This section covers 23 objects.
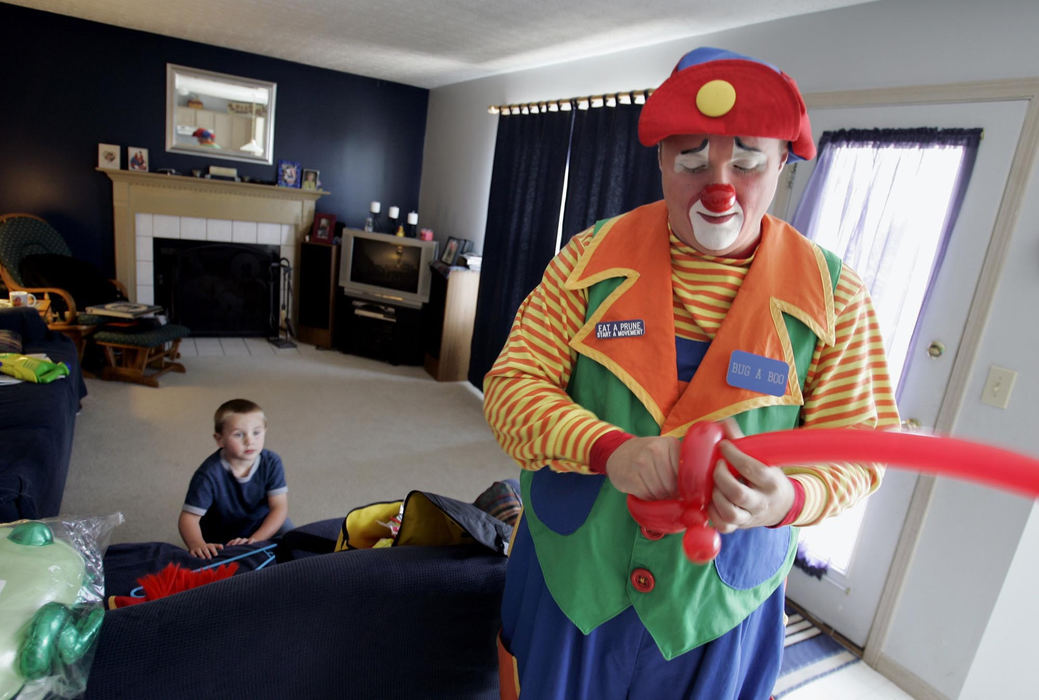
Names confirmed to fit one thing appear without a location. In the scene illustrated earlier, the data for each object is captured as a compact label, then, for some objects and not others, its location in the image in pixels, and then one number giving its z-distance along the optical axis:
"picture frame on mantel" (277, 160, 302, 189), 5.58
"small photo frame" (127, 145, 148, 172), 5.04
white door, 1.98
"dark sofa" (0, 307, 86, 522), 1.96
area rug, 2.16
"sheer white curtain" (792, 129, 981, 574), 2.12
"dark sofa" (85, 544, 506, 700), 1.01
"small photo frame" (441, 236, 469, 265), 5.18
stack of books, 4.04
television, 5.29
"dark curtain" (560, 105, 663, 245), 3.31
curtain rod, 3.38
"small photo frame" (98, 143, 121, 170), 4.94
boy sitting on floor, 1.95
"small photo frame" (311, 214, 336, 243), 5.58
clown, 0.73
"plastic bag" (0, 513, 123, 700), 0.80
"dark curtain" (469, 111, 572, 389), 4.06
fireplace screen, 5.28
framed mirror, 5.15
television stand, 5.35
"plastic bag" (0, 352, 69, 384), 2.84
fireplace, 5.04
